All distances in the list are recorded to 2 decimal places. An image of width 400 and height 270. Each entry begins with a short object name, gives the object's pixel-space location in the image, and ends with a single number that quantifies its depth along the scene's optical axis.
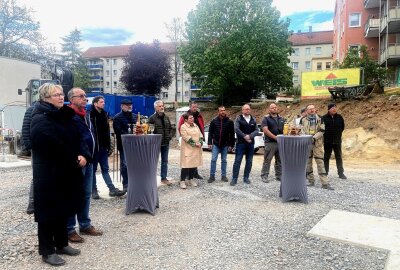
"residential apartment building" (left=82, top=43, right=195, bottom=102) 79.12
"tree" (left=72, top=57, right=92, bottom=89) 56.31
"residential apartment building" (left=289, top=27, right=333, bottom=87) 67.31
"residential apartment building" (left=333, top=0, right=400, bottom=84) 26.98
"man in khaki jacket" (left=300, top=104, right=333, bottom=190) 7.50
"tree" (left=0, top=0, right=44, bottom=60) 28.89
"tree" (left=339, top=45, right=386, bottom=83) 23.64
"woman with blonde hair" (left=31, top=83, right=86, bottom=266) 3.46
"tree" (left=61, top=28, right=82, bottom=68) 61.41
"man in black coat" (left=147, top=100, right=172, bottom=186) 7.23
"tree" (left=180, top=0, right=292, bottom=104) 28.02
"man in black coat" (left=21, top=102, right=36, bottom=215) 4.21
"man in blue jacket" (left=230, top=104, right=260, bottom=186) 7.67
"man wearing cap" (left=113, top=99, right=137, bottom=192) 6.54
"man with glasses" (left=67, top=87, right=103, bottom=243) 4.18
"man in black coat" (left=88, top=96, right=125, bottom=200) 6.00
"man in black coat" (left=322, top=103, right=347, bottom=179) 8.33
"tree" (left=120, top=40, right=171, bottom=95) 42.25
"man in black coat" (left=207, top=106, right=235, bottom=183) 8.00
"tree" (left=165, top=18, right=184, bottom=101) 43.25
